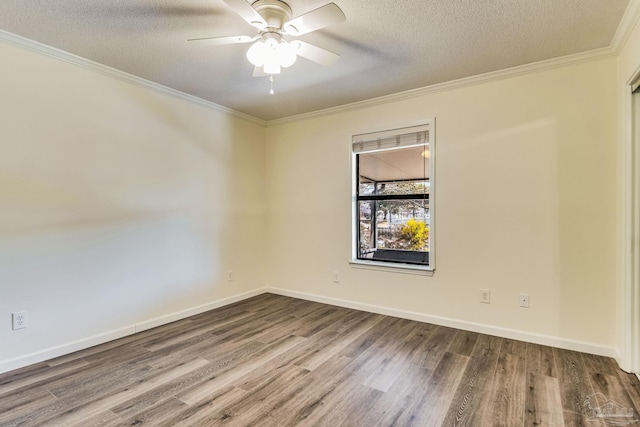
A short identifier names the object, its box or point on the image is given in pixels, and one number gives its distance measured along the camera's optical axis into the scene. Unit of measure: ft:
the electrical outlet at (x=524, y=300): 9.26
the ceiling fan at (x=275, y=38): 5.98
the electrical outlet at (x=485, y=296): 9.84
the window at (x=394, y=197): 11.38
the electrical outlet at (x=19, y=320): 7.73
